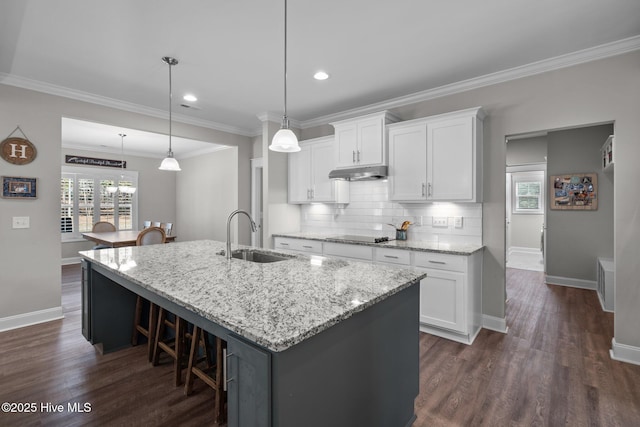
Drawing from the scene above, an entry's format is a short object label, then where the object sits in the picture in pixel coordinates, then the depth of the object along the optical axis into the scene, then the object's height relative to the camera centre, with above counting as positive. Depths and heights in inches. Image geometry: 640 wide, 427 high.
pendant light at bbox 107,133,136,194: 267.5 +22.3
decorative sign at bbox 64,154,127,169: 270.5 +45.8
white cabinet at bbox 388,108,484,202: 122.2 +23.5
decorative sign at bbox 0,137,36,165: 127.0 +25.5
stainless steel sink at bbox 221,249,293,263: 103.4 -15.0
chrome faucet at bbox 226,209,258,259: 93.4 -10.0
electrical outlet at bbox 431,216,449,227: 139.3 -3.6
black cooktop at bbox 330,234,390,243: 141.6 -12.5
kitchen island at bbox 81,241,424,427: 41.3 -18.8
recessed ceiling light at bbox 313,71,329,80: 123.9 +56.2
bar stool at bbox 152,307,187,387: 87.4 -40.7
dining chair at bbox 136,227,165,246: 175.6 -14.7
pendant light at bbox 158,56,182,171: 133.0 +20.6
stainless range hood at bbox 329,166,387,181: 142.5 +19.1
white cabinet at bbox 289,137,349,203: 169.9 +21.3
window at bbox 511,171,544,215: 297.1 +21.3
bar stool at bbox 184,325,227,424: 73.9 -42.6
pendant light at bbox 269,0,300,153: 87.6 +21.2
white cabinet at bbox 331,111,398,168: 144.5 +35.5
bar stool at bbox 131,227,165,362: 100.1 -39.6
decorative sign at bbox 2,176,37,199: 128.3 +10.0
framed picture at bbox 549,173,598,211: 186.5 +14.0
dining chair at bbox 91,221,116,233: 248.5 -12.9
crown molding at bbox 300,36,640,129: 101.3 +55.0
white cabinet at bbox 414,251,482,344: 113.4 -31.4
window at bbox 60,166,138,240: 274.1 +10.0
